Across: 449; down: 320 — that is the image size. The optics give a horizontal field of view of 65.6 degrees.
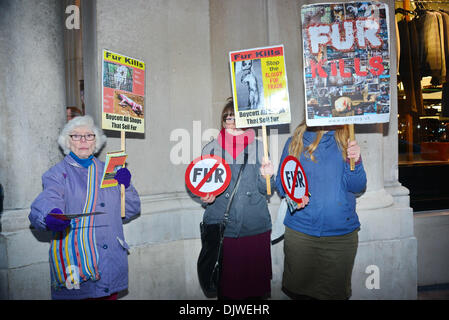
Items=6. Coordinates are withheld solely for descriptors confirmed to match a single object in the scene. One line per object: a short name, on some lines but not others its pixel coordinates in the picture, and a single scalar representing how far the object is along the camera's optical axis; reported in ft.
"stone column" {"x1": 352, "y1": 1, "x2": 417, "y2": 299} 12.90
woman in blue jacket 9.85
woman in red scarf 10.75
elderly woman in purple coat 8.82
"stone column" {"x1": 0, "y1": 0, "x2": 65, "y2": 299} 10.92
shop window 15.75
